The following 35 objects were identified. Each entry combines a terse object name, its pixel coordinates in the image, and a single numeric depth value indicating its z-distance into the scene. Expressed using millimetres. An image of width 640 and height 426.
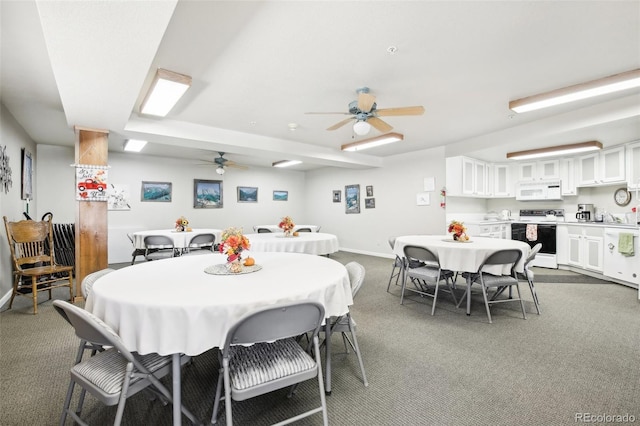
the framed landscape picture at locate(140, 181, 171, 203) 6938
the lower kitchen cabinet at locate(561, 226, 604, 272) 4828
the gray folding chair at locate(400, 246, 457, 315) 3330
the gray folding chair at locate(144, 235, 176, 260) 4621
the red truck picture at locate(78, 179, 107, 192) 3887
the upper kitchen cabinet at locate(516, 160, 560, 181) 5918
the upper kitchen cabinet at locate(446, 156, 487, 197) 5988
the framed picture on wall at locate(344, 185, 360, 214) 8094
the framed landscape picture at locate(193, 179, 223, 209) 7664
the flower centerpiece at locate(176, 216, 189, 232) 5324
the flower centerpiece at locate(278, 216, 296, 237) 4516
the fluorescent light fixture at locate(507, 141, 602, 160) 4863
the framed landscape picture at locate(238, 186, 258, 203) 8445
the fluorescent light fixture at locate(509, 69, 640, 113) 2893
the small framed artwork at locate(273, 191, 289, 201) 9211
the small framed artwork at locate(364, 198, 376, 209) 7671
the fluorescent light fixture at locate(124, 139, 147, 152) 5434
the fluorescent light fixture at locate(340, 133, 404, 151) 4976
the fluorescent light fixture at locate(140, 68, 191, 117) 2803
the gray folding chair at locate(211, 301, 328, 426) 1319
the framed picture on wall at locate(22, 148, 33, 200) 4604
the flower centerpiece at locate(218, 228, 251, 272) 2084
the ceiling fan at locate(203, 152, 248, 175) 6574
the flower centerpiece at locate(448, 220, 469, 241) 3852
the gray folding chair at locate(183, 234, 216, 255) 4729
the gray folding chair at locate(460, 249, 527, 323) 3070
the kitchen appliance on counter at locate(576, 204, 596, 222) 5508
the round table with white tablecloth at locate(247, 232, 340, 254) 4062
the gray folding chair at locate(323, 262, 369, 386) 1995
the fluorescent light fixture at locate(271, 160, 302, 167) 7825
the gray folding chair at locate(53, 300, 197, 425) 1269
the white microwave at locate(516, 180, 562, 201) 5866
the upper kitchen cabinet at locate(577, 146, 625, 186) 4840
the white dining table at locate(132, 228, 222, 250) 4816
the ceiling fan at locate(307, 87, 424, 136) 2992
